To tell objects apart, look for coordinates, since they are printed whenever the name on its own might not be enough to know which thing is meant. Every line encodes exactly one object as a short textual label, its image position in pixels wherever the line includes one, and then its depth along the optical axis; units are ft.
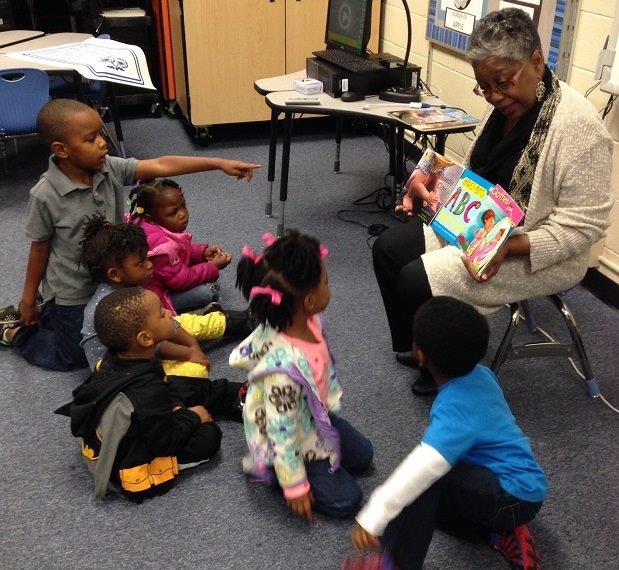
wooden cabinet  14.03
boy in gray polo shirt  6.92
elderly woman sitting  5.78
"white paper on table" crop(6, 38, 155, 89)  10.73
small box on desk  10.22
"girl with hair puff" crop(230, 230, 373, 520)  4.90
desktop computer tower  9.95
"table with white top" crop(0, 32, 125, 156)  11.63
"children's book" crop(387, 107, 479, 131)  8.81
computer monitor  10.14
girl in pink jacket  7.77
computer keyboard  9.98
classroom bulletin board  8.93
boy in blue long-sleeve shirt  4.28
